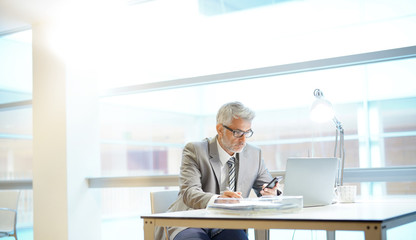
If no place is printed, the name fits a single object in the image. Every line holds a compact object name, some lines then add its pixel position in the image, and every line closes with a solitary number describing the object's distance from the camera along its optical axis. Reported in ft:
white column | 15.51
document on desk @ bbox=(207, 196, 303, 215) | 6.04
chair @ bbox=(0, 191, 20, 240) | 14.49
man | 8.46
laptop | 7.64
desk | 5.03
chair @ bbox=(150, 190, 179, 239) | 8.77
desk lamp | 8.53
